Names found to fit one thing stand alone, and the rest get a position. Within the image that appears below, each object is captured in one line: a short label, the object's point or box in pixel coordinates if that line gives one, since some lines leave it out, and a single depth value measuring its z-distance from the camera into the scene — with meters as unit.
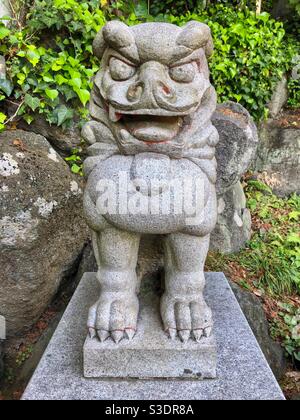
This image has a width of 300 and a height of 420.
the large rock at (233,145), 2.82
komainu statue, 1.44
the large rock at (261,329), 2.61
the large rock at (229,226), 3.21
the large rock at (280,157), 3.94
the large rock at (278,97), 4.05
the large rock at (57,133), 2.96
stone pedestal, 1.42
